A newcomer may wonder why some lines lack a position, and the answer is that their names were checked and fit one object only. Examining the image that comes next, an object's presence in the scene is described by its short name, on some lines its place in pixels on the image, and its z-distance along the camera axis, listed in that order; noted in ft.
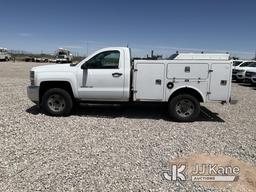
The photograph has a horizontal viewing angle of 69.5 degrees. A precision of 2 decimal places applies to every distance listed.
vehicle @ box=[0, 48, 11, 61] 121.85
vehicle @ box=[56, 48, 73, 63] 123.27
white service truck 16.47
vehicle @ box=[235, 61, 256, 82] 47.90
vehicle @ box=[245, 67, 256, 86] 42.62
